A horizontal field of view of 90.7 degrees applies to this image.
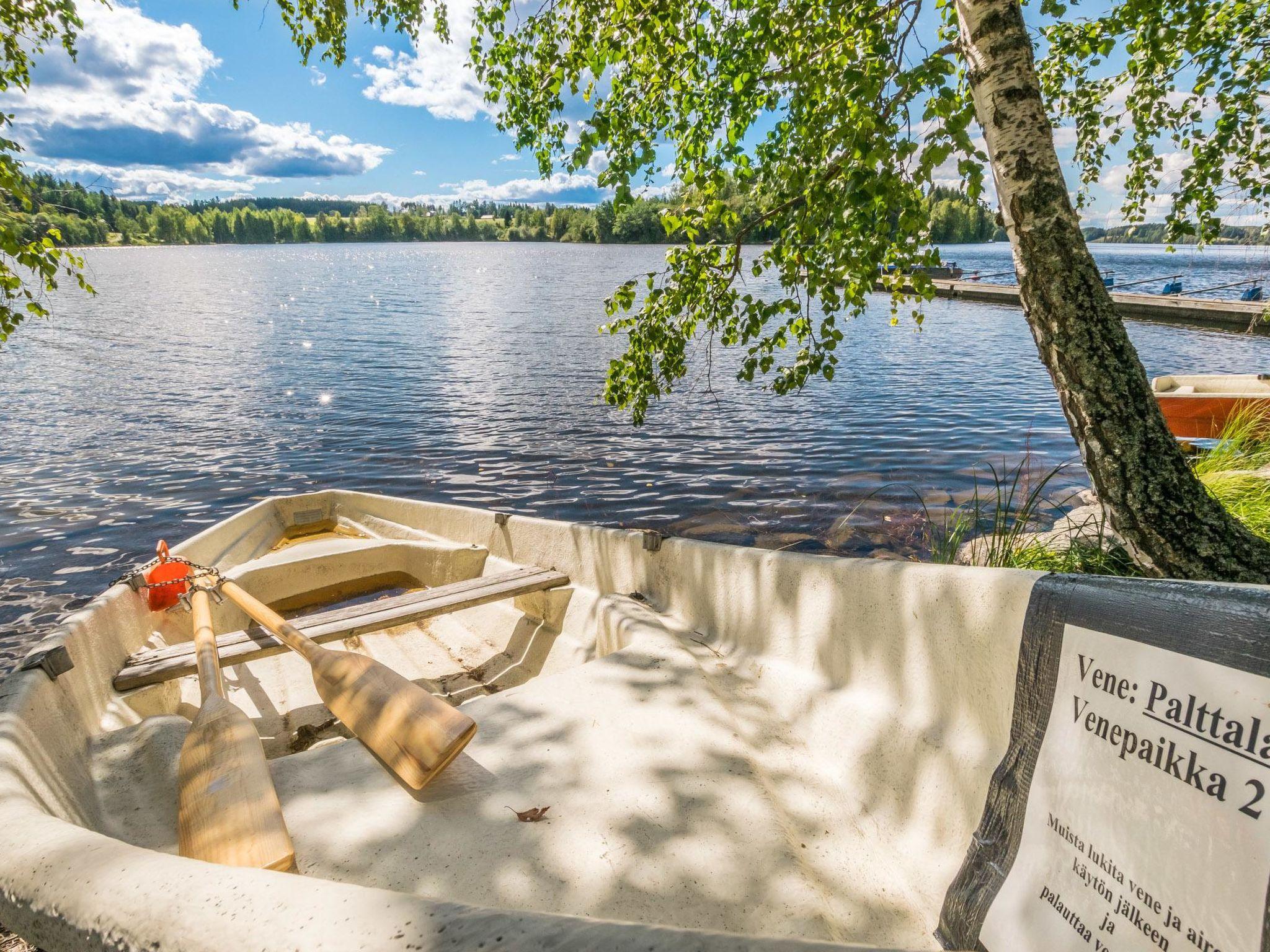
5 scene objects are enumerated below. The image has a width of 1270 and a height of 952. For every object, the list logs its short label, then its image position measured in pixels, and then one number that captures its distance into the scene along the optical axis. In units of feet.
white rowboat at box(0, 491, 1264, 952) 4.15
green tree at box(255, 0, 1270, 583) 8.93
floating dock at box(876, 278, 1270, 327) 86.48
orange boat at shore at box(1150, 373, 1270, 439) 31.27
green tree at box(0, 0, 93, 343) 10.01
